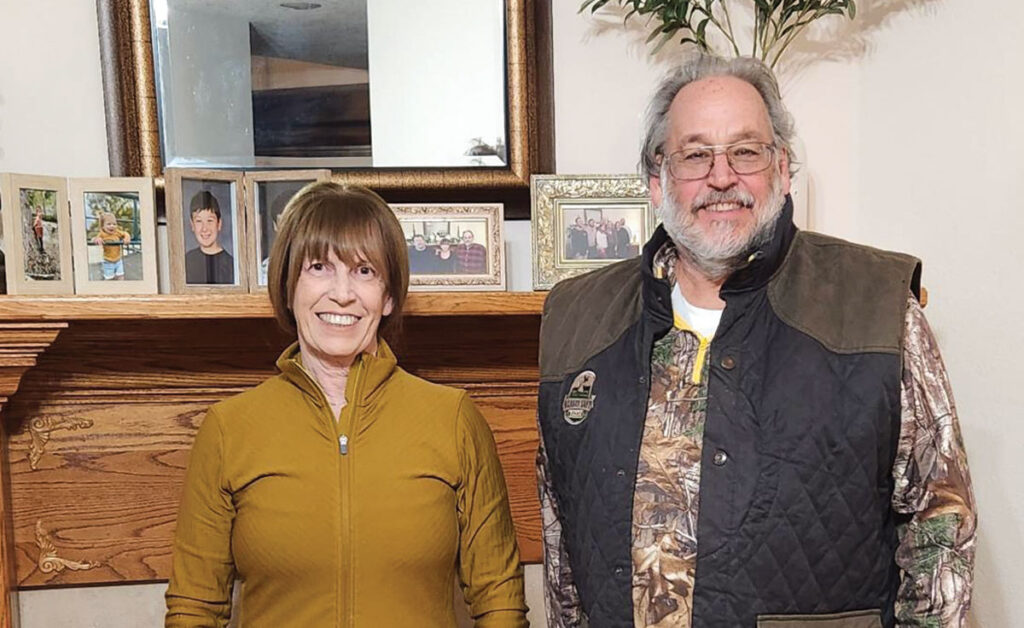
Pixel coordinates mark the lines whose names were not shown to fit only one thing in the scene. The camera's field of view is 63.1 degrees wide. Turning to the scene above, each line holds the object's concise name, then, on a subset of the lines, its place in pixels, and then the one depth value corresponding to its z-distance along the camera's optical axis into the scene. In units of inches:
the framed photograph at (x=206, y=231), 58.4
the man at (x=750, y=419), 41.5
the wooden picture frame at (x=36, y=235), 54.6
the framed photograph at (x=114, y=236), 57.5
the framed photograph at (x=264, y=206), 59.8
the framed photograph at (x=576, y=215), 62.4
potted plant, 61.6
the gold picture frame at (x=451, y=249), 62.2
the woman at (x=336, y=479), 49.6
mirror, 63.0
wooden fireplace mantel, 63.5
